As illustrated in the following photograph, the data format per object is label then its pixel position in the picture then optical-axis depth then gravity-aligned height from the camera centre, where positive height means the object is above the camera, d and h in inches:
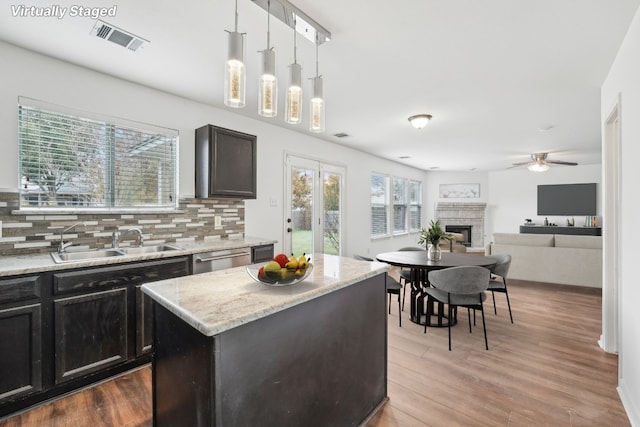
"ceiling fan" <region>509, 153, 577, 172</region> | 248.5 +39.8
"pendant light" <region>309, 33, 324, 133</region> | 76.4 +26.6
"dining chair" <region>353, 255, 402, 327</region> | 130.2 -31.4
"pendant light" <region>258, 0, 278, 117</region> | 67.0 +28.4
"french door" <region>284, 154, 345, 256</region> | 184.2 +4.8
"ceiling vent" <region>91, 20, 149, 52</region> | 83.3 +50.2
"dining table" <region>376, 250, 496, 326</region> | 127.6 -21.3
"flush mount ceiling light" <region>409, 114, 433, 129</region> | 155.8 +47.3
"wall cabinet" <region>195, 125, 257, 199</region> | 129.1 +22.2
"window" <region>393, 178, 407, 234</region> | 309.3 +8.3
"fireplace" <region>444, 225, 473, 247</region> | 372.2 -20.7
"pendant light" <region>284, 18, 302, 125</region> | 71.2 +27.5
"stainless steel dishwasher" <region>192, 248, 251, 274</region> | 110.3 -17.4
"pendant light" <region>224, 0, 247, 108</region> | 61.2 +28.7
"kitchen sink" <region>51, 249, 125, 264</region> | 98.2 -13.3
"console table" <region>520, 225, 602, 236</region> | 311.7 -17.9
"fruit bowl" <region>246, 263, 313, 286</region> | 59.4 -12.6
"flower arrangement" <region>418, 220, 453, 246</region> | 135.1 -10.0
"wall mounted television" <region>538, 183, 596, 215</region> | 319.9 +14.3
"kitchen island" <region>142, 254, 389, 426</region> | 47.2 -24.5
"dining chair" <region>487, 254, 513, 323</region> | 133.4 -25.6
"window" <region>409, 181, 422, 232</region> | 341.5 +8.9
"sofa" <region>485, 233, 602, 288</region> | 185.1 -27.7
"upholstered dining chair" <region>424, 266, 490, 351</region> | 111.5 -25.7
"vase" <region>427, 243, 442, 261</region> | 136.8 -17.7
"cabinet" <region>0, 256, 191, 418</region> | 75.2 -31.1
